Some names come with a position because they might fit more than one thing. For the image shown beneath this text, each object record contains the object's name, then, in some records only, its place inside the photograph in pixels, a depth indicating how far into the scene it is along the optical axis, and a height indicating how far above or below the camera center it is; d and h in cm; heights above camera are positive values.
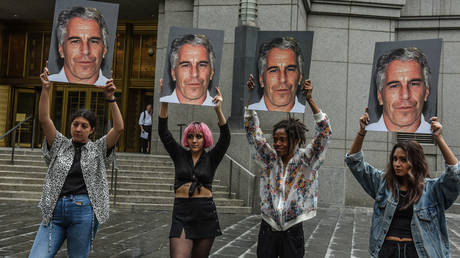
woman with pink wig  410 -40
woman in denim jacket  340 -37
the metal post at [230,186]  1198 -103
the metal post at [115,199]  1111 -143
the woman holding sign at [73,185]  380 -39
